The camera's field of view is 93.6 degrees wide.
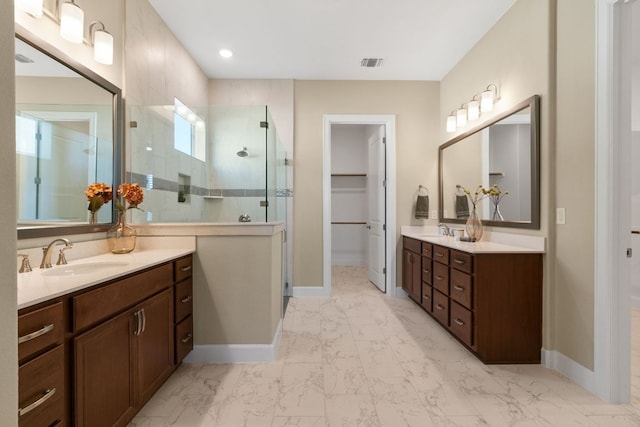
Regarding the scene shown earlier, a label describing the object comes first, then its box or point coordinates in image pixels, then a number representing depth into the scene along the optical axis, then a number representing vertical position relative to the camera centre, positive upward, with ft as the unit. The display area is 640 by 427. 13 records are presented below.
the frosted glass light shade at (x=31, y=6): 4.78 +3.33
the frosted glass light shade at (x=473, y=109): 10.14 +3.64
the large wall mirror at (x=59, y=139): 4.95 +1.42
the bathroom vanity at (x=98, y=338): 3.23 -1.72
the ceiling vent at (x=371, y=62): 11.36 +5.87
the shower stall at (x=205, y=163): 8.34 +1.63
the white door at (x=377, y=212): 13.64 +0.12
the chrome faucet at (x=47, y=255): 4.92 -0.70
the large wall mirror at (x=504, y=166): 7.57 +1.48
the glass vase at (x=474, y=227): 9.39 -0.38
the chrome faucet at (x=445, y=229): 11.30 -0.56
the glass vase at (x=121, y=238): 6.66 -0.55
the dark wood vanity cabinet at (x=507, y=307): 7.26 -2.22
